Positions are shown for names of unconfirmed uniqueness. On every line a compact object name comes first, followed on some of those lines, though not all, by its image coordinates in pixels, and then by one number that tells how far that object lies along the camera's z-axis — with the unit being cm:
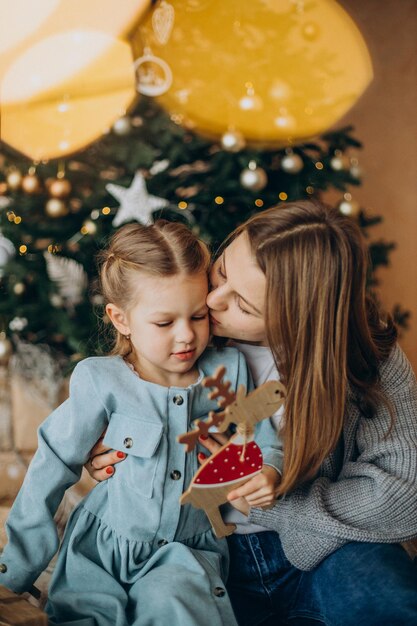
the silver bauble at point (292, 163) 234
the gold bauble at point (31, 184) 234
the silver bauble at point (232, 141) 231
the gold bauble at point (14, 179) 236
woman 121
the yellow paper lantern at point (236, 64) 264
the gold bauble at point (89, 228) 227
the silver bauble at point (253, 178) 226
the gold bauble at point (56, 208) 233
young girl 123
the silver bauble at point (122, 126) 240
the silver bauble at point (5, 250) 229
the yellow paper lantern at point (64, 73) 266
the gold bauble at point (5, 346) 241
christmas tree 232
